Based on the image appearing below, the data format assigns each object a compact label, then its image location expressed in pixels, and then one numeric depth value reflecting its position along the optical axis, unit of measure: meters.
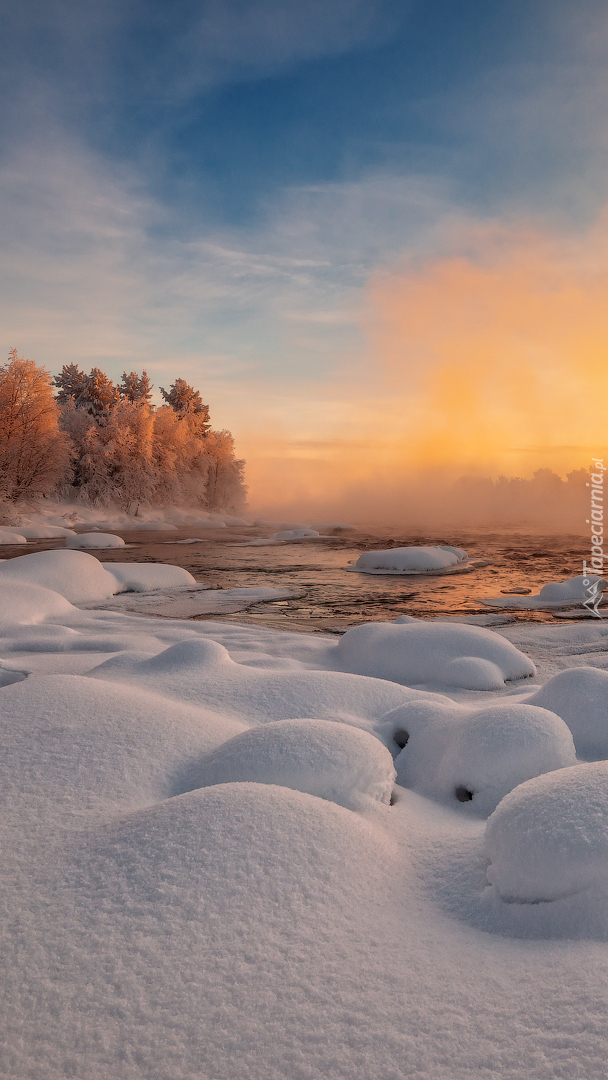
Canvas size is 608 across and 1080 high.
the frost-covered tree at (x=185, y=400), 44.22
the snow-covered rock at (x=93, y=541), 18.72
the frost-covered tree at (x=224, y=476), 42.91
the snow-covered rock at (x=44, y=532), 23.64
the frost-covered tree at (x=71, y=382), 39.47
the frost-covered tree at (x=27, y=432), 26.84
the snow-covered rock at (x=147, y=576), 10.13
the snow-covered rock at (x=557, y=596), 9.70
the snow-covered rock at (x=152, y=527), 31.16
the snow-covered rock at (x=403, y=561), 14.98
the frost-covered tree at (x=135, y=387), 41.84
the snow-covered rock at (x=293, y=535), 25.60
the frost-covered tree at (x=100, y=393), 38.47
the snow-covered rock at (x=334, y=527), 32.06
